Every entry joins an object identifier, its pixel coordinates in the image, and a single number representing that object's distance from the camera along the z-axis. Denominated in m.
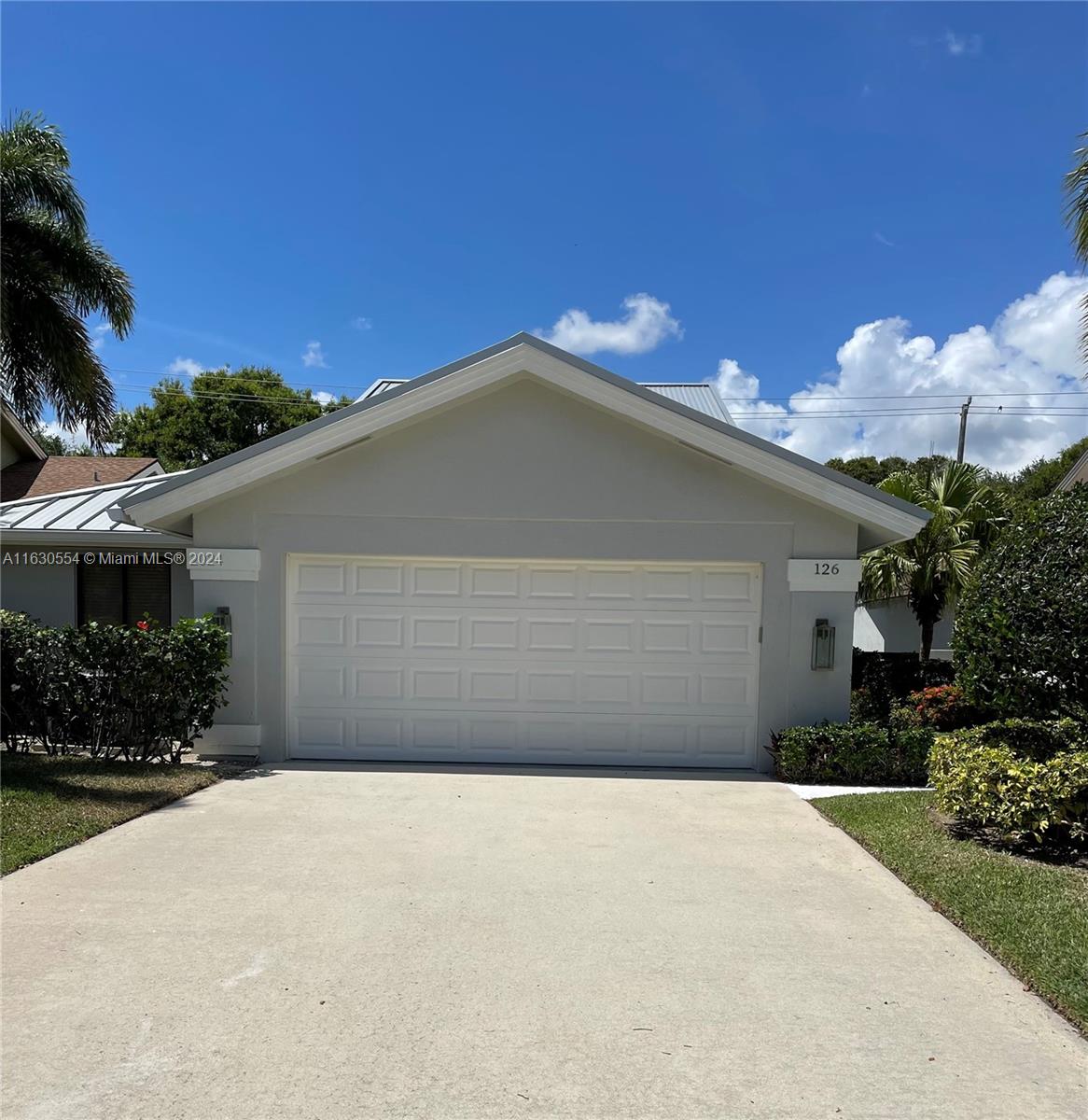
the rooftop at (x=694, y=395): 13.56
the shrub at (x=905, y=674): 11.80
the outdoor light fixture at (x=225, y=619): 9.05
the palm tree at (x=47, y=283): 12.63
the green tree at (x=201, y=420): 37.50
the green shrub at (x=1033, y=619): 6.07
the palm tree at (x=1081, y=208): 10.10
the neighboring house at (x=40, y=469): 16.39
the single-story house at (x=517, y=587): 8.88
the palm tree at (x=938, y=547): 12.87
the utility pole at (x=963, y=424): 31.75
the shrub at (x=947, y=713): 9.95
